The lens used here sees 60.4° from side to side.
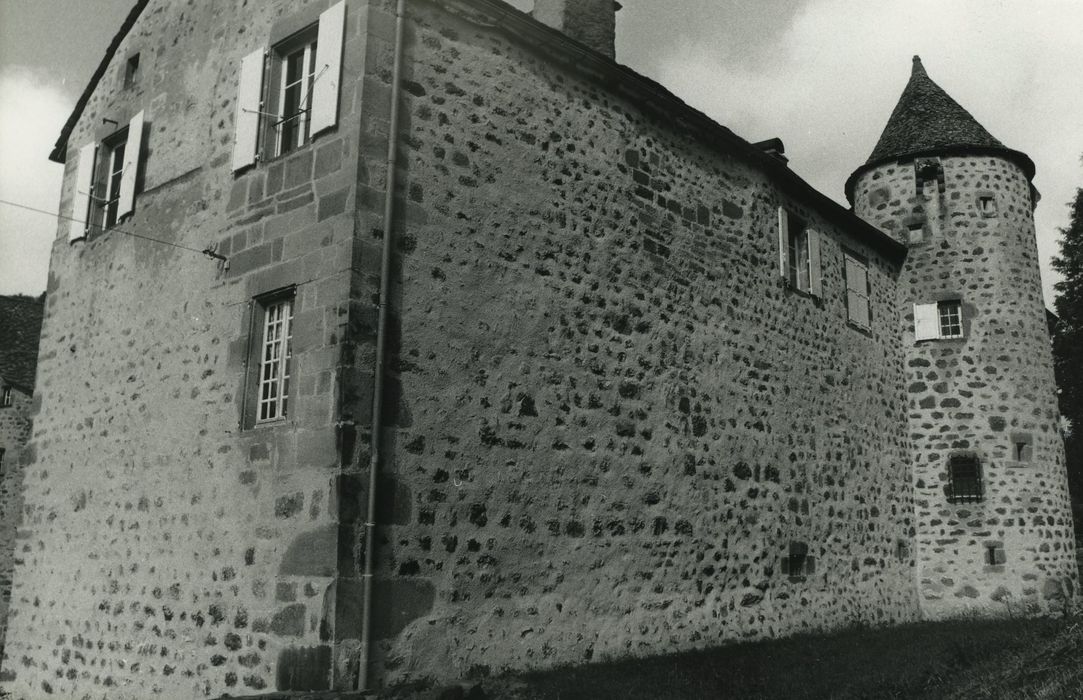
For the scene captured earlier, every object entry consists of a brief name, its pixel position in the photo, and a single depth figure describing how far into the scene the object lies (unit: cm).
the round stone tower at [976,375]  1477
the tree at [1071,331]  2583
